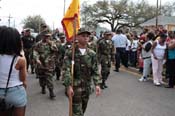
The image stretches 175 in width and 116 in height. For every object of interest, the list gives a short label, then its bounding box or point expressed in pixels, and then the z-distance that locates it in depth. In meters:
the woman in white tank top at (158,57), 7.78
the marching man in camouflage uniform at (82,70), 3.65
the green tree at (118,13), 46.08
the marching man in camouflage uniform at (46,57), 6.51
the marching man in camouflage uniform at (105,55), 7.47
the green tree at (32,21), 60.31
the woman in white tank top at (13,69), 2.94
